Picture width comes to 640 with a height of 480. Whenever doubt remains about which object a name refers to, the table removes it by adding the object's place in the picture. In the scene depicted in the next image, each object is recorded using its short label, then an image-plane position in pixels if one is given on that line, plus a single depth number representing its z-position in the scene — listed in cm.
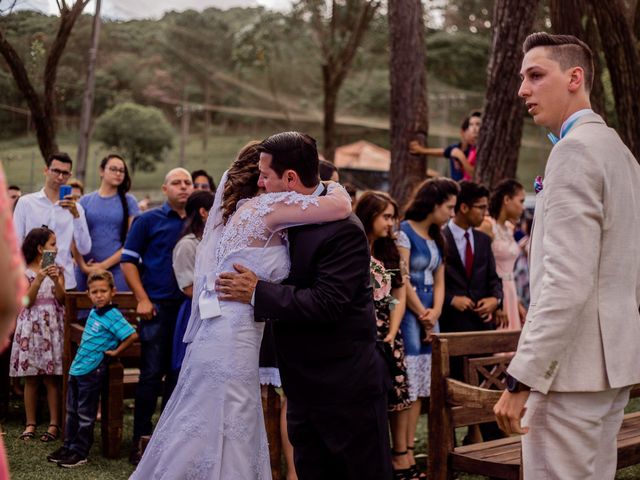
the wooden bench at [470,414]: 492
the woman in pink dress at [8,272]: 163
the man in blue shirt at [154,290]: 695
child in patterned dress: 730
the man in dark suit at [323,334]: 415
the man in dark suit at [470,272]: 755
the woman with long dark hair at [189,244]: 670
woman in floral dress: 651
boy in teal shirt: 673
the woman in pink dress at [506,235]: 846
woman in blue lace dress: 711
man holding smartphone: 789
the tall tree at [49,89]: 975
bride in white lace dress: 434
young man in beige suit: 315
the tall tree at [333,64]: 1716
